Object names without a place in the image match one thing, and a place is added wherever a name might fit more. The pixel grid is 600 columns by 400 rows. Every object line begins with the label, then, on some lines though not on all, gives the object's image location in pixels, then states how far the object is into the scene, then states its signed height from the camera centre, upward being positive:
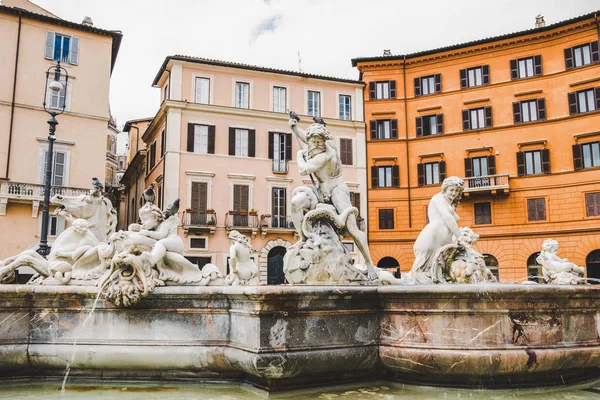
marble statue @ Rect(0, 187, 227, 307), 4.95 +0.07
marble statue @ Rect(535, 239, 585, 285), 9.78 -0.02
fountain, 4.49 -0.52
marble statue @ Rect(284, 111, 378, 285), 5.68 +0.53
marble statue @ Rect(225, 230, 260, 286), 5.89 +0.03
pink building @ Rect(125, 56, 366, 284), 30.38 +7.46
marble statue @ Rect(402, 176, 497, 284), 6.03 +0.21
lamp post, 11.67 +2.40
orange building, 29.56 +7.82
